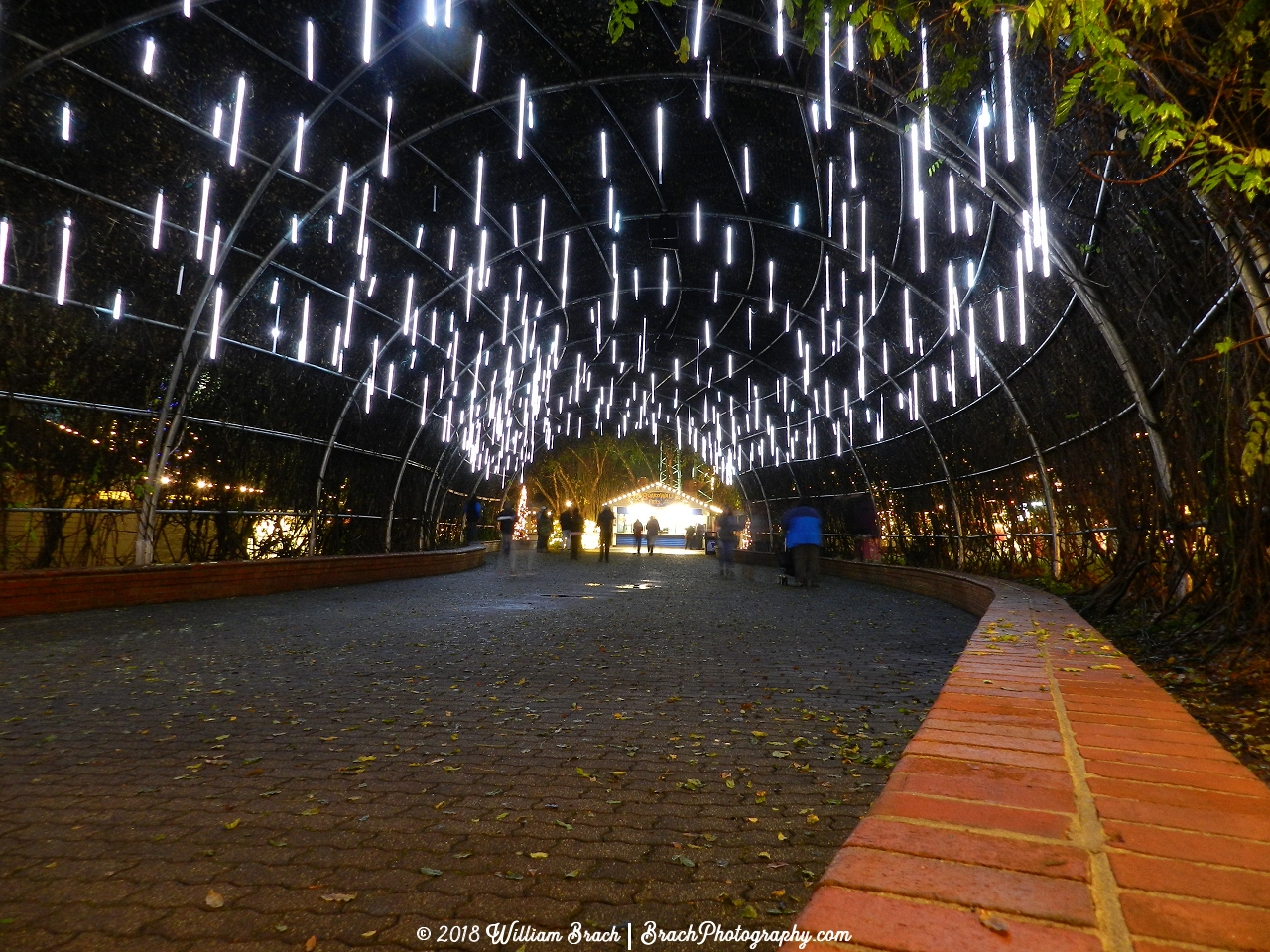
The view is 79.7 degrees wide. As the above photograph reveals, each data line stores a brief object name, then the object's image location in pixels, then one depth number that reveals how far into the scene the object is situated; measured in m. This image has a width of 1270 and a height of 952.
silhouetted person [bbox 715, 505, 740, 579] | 20.83
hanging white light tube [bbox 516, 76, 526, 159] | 12.21
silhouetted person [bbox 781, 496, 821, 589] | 16.14
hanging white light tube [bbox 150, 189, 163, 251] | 9.88
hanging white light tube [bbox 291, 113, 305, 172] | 10.48
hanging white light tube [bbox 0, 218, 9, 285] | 8.63
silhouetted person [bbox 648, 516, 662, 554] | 33.31
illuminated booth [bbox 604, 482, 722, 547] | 51.56
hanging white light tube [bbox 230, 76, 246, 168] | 9.64
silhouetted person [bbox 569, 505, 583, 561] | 27.17
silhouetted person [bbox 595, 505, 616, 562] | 27.11
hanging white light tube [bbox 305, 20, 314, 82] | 9.47
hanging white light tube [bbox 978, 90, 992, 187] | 8.26
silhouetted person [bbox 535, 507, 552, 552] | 36.62
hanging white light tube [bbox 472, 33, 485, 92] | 10.79
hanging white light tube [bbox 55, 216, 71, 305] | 9.25
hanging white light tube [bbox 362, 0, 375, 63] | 9.63
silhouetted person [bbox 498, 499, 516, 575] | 19.77
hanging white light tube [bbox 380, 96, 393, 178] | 11.25
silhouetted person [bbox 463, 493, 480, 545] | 23.86
